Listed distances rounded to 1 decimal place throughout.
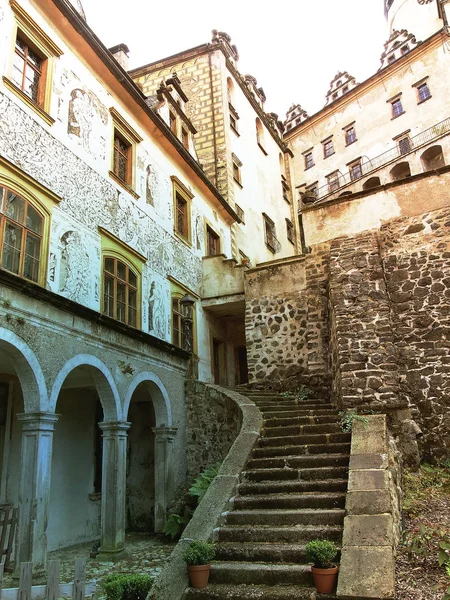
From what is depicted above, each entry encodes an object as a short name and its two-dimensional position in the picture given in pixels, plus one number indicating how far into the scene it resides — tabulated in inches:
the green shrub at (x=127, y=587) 175.6
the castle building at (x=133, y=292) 309.3
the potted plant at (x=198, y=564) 189.2
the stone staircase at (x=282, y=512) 188.4
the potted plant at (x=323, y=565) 172.7
